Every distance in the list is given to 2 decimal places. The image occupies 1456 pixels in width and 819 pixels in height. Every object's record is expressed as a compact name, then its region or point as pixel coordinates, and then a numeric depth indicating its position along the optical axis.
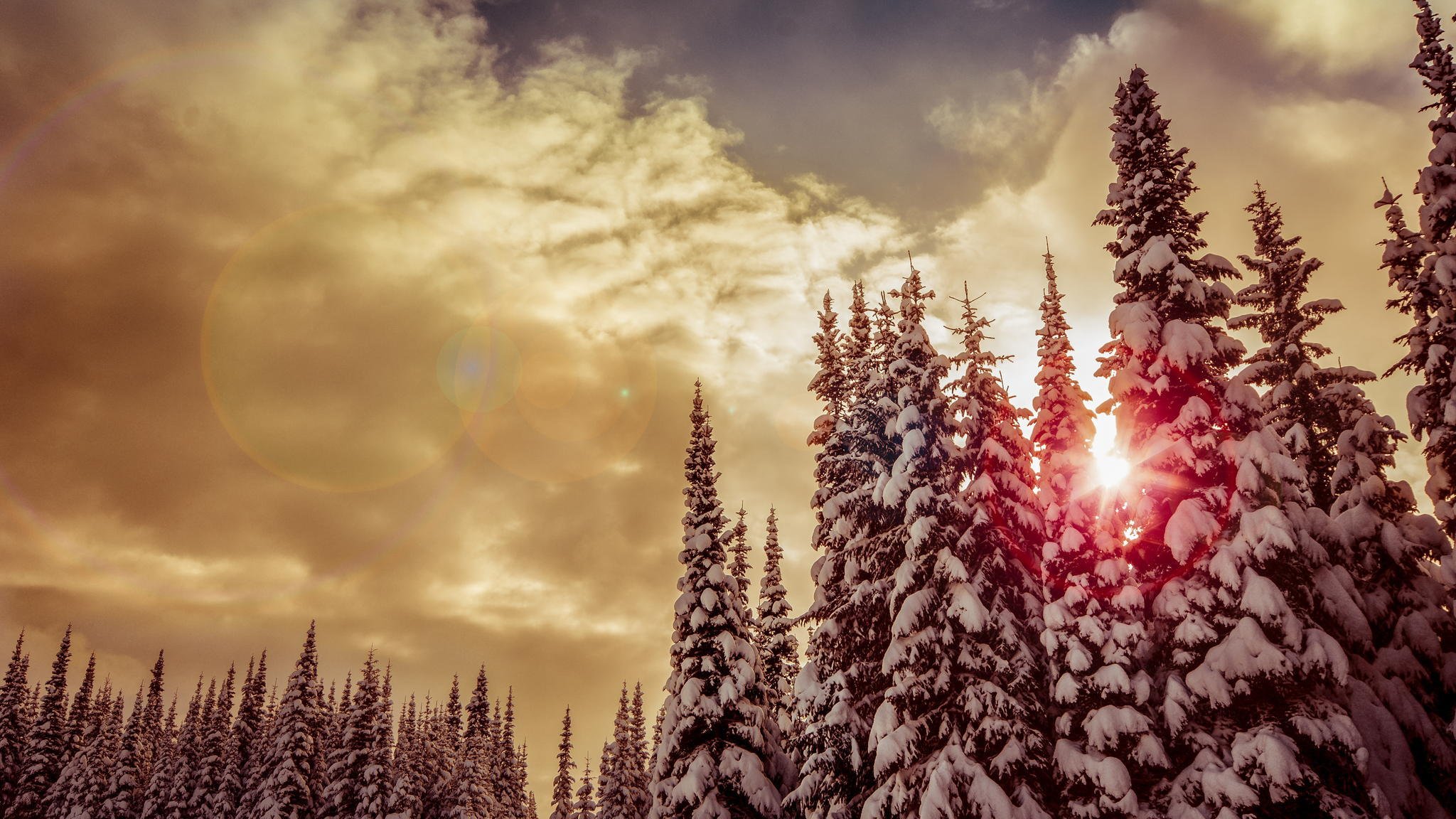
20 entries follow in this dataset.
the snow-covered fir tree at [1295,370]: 26.75
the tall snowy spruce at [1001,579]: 21.11
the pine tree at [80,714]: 89.56
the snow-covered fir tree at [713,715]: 29.36
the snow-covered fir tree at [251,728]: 83.44
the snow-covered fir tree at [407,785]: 62.03
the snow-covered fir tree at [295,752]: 66.25
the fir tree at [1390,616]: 20.06
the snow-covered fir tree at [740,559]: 45.44
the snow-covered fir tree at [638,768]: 63.09
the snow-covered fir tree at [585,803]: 76.88
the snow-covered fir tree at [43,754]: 81.44
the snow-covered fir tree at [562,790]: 81.25
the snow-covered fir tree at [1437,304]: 21.11
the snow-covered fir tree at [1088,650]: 19.77
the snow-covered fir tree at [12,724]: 80.94
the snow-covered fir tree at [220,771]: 79.62
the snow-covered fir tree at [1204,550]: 17.62
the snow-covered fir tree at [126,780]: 81.75
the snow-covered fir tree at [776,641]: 39.47
